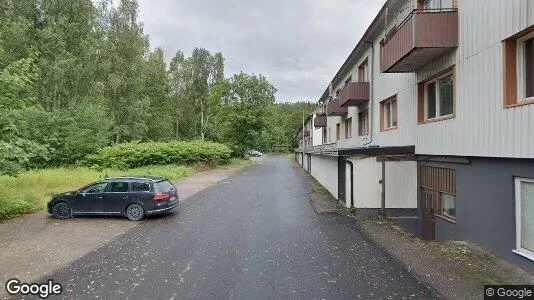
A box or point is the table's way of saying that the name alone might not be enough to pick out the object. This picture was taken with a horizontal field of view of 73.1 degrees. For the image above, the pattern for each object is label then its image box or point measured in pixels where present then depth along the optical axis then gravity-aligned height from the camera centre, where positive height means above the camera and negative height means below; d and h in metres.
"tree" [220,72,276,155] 52.12 +5.41
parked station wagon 12.47 -1.74
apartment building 6.75 +0.54
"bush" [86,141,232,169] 30.50 -0.45
